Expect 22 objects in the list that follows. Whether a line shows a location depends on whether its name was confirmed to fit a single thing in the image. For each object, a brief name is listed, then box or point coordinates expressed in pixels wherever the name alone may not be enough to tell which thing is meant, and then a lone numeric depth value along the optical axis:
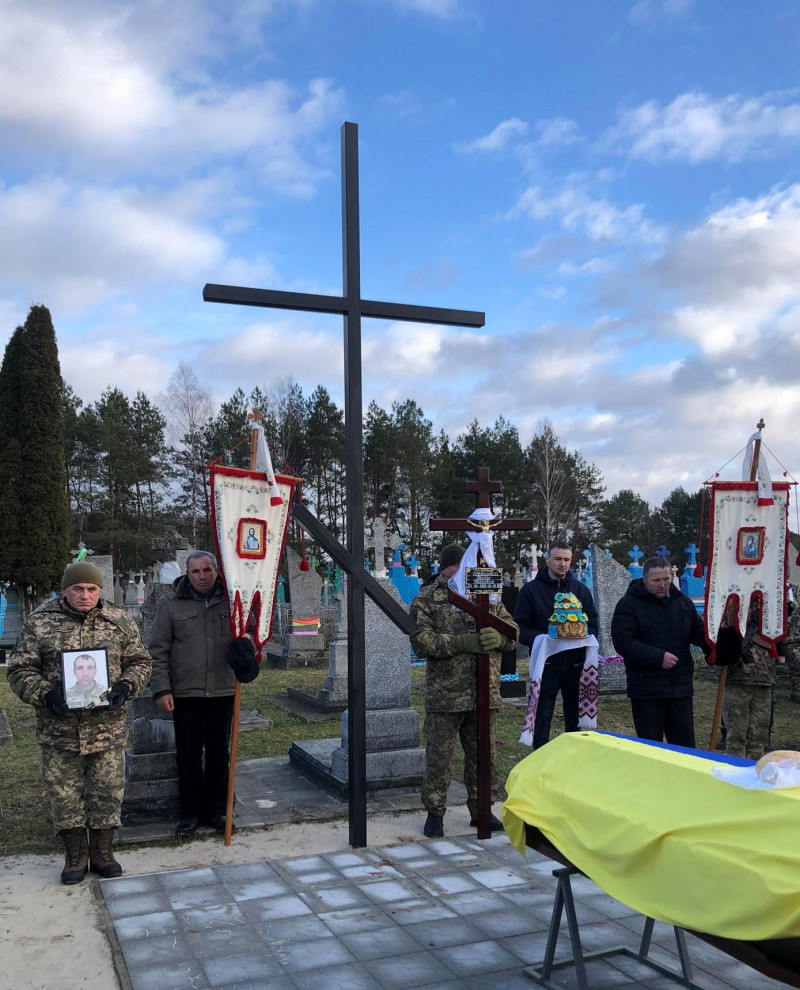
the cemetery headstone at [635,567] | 16.64
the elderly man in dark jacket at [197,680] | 5.39
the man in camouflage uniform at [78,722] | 4.64
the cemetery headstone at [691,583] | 18.14
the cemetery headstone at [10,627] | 17.70
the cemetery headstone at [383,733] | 6.41
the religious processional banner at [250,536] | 5.21
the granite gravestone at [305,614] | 15.11
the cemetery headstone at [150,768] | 5.62
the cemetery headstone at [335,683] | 9.88
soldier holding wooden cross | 5.36
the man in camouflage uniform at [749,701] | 6.67
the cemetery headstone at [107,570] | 14.52
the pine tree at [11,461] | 23.77
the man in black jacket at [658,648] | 5.38
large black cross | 5.18
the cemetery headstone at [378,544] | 17.67
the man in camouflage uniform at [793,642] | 6.77
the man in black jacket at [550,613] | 6.11
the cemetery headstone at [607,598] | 11.28
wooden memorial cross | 5.24
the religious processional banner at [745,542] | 5.64
